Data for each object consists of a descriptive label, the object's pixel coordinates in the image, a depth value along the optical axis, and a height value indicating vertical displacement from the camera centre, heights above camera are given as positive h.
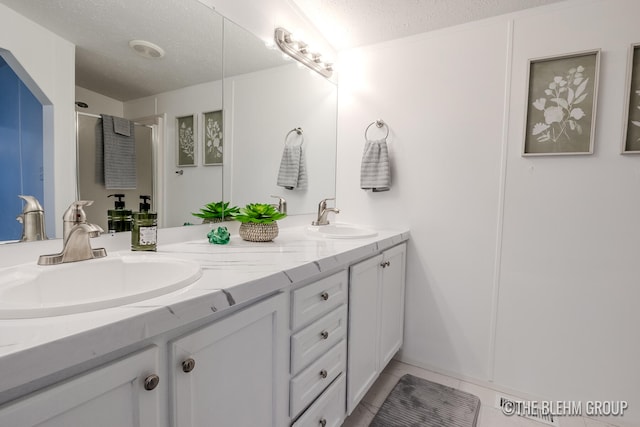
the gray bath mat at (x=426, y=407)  1.46 -1.02
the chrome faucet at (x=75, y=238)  0.84 -0.12
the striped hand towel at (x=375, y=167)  1.88 +0.20
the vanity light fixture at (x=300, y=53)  1.70 +0.85
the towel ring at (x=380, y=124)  1.96 +0.48
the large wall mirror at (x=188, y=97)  0.97 +0.41
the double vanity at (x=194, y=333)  0.47 -0.28
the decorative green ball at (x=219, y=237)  1.28 -0.17
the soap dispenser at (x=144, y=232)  1.04 -0.13
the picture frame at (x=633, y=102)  1.38 +0.46
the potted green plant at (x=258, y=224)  1.36 -0.12
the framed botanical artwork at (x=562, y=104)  1.45 +0.48
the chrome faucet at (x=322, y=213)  1.98 -0.09
